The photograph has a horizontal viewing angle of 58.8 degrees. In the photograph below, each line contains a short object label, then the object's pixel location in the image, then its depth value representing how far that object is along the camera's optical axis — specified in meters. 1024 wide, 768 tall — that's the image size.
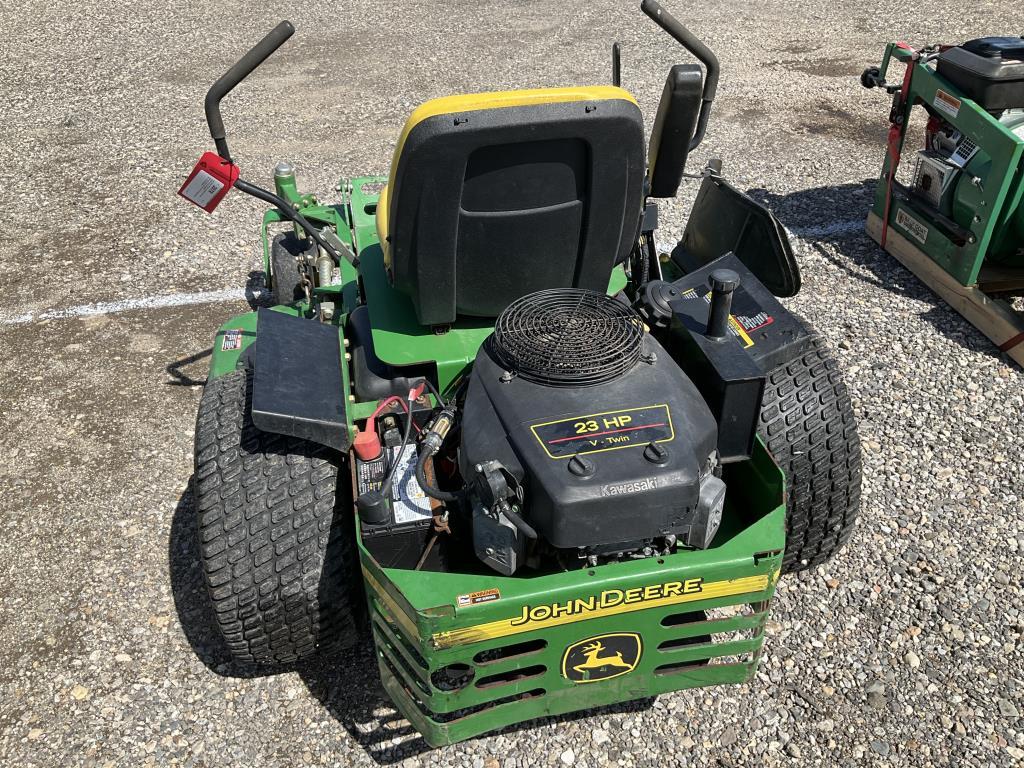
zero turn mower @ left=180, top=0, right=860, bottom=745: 2.48
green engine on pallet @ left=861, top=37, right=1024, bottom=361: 4.94
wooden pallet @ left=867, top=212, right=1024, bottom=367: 4.89
